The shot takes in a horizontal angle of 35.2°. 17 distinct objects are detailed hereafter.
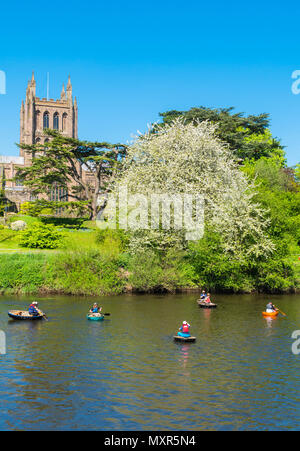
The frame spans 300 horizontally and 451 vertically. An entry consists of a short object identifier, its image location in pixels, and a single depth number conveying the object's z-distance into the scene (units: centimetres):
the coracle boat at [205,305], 4251
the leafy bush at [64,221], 7456
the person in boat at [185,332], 3063
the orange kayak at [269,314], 3894
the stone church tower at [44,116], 16162
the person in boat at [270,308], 3924
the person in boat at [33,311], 3616
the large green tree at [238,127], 7906
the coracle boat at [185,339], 3048
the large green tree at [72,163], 7356
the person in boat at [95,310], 3721
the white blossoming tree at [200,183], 5247
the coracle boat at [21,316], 3591
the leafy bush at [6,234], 6706
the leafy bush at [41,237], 6166
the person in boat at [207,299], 4284
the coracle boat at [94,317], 3644
